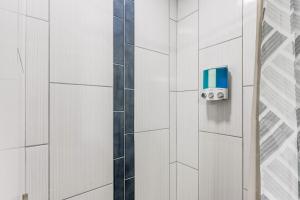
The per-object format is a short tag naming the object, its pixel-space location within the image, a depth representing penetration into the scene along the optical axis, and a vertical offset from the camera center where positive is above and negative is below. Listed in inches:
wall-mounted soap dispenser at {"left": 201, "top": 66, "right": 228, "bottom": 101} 38.2 +3.5
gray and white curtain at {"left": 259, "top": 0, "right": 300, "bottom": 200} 12.9 -0.1
